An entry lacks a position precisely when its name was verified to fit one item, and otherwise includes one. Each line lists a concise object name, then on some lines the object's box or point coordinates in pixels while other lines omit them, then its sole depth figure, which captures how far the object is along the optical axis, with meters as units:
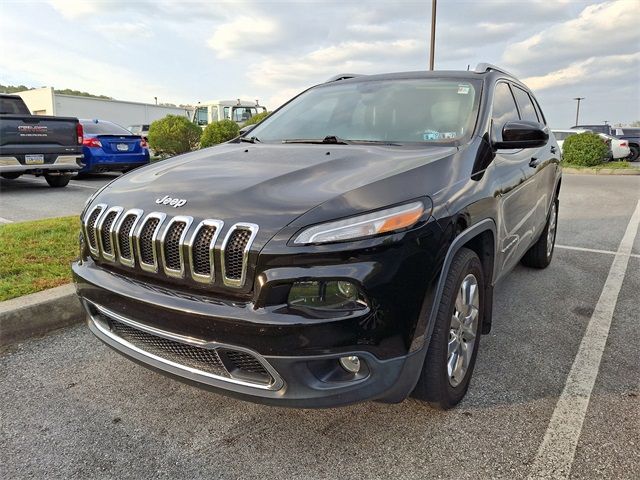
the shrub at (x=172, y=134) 17.52
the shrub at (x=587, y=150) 16.67
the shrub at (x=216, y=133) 17.19
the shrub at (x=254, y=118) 19.13
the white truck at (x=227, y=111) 20.97
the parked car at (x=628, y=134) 23.11
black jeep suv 1.86
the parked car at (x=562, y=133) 20.83
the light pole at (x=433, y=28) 17.88
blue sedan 10.88
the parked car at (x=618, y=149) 20.14
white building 31.52
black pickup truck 8.70
